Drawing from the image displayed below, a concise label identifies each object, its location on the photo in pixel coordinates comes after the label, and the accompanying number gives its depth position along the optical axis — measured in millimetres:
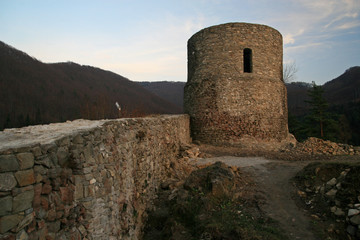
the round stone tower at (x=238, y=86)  11180
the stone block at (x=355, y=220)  3760
